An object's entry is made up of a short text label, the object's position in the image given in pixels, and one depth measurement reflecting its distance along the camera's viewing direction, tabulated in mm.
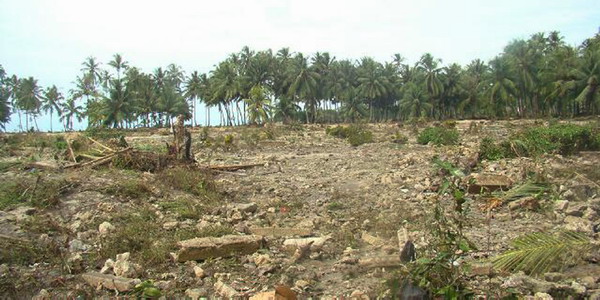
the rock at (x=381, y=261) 4352
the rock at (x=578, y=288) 3558
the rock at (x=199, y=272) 4519
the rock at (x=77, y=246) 5281
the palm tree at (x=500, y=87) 43781
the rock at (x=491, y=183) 7359
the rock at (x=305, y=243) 5160
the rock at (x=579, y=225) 4891
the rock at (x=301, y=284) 4161
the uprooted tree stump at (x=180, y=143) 10367
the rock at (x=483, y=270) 3984
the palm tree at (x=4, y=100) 52594
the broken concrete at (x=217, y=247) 4914
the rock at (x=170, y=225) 6056
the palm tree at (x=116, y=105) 43812
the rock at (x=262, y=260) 4794
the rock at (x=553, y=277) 3848
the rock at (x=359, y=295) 3718
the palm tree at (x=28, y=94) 57094
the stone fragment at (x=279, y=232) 5855
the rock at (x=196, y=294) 4074
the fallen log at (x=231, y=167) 11195
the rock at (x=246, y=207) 6934
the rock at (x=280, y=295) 3572
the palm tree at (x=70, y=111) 61062
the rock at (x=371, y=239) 5301
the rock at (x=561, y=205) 5980
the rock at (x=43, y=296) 4012
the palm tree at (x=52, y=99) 60688
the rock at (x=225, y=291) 4008
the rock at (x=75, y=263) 4730
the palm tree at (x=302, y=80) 50094
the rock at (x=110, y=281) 4142
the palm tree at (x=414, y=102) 51188
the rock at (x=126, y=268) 4502
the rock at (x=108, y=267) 4656
